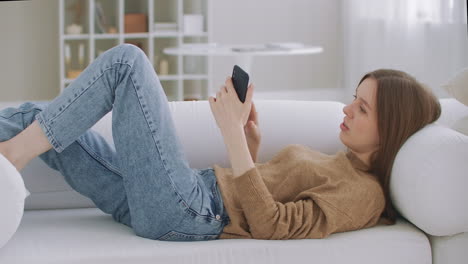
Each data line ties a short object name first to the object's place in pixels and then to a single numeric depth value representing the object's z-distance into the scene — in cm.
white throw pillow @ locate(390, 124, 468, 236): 181
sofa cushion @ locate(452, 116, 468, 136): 205
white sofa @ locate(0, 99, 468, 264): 178
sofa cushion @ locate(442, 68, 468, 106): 205
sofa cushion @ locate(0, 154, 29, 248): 171
